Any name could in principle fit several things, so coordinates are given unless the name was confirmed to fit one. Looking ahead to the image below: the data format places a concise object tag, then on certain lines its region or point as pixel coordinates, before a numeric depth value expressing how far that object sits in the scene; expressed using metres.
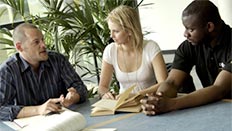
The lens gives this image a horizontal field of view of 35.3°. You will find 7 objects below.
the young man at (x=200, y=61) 1.83
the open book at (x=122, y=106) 1.94
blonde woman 2.51
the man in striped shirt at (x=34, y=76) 2.21
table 1.58
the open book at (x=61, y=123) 1.61
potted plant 3.39
